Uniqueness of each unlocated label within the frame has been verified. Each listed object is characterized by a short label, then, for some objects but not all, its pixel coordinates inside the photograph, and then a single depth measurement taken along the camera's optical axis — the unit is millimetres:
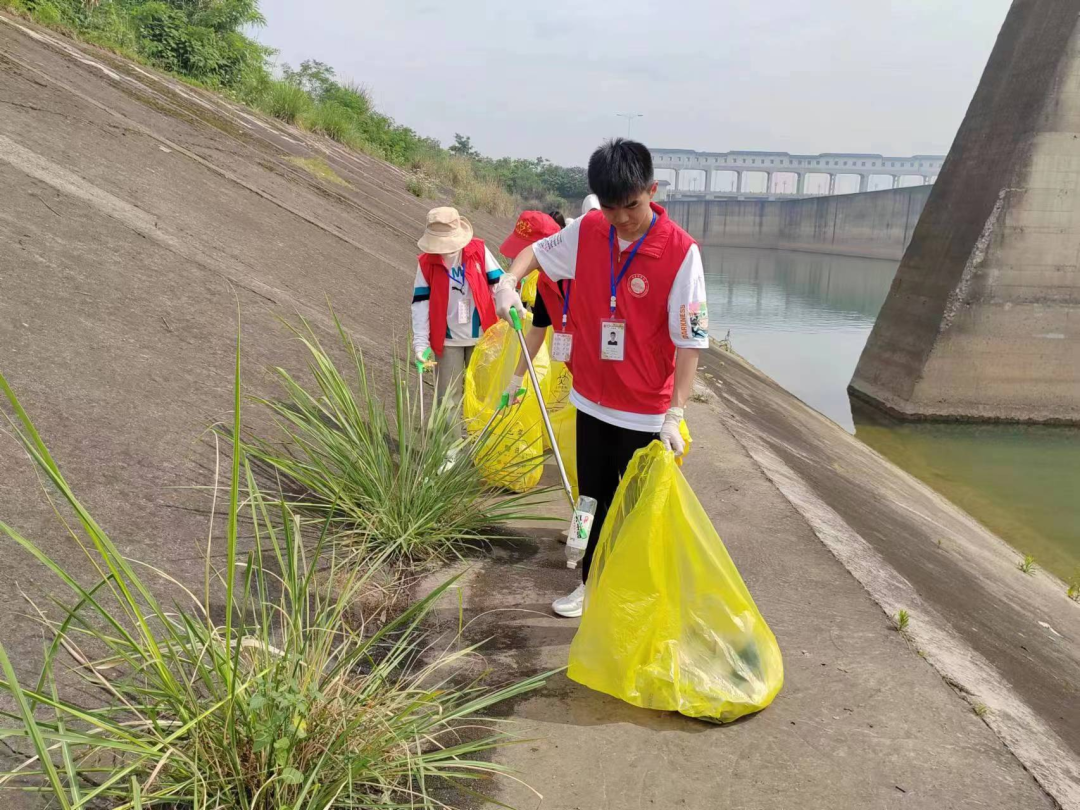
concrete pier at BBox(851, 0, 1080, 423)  13672
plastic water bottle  3033
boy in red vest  2609
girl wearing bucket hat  4148
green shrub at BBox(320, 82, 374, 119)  23875
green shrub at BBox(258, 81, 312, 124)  15492
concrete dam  49812
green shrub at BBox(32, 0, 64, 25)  10359
